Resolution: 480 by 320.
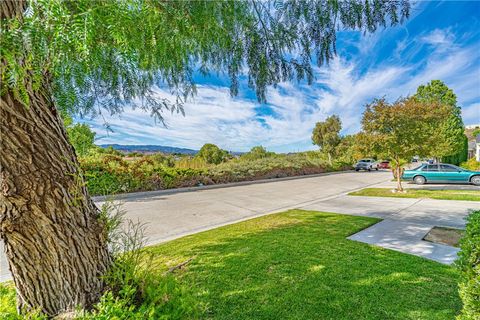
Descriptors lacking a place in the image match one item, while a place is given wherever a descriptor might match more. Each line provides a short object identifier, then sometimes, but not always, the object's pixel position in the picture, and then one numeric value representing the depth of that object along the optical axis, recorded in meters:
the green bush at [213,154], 18.72
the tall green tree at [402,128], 9.11
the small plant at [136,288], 1.54
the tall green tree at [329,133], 27.28
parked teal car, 12.12
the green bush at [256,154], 20.17
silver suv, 24.27
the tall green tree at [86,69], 0.91
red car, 28.14
